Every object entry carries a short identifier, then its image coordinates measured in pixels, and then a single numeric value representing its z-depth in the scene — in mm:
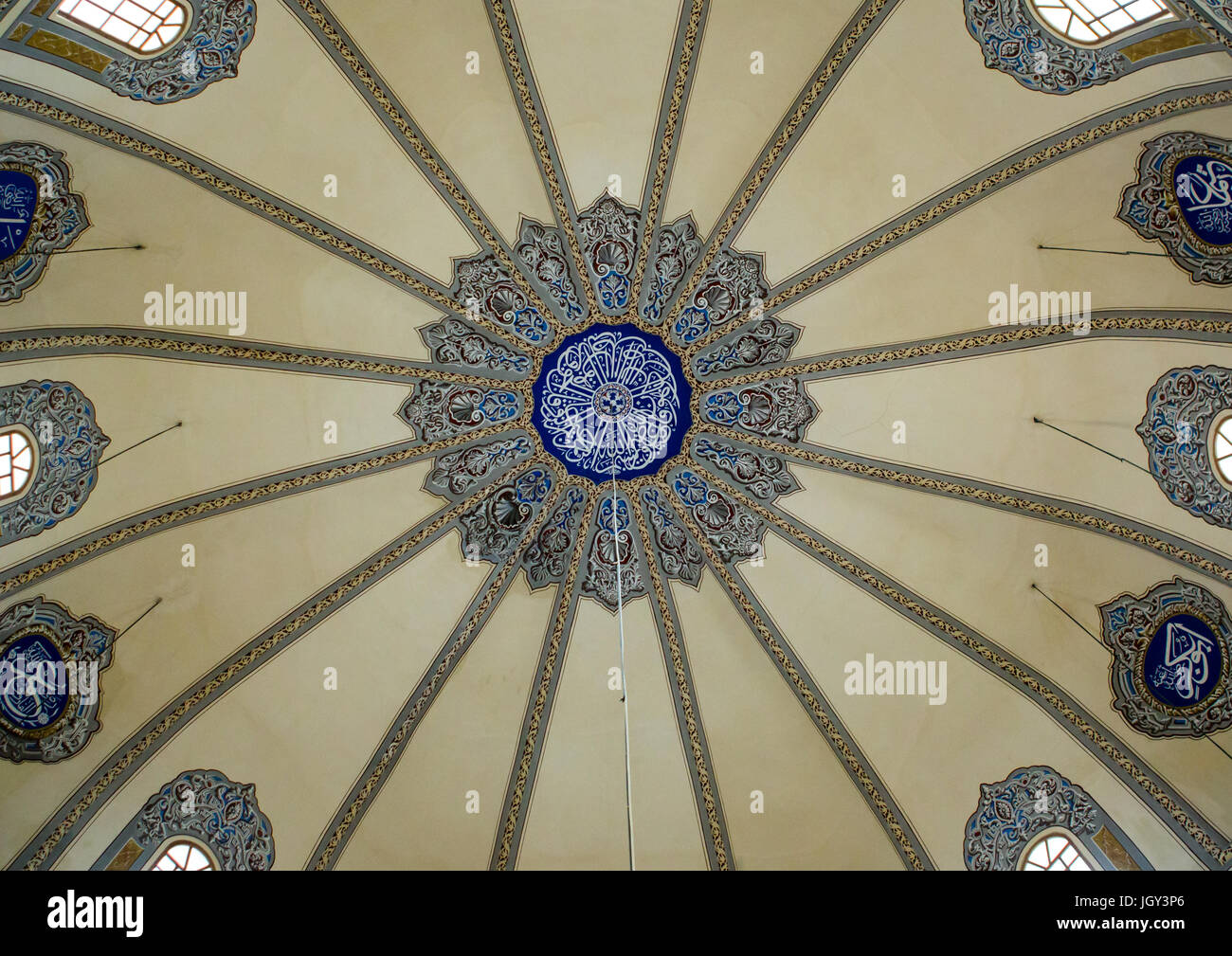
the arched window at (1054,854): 11438
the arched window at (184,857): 11250
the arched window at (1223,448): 10680
